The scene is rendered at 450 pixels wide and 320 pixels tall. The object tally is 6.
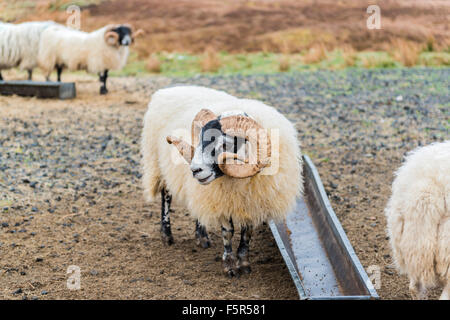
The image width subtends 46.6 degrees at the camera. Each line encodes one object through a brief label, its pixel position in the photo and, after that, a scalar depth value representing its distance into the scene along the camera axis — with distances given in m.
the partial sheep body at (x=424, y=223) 3.85
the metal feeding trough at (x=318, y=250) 4.68
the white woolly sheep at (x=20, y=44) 14.24
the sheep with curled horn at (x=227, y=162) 4.68
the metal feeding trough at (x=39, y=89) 13.76
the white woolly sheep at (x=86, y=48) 14.30
